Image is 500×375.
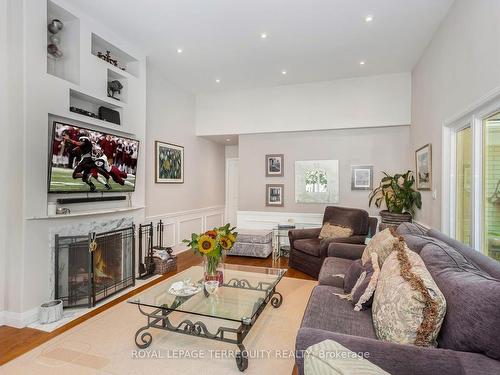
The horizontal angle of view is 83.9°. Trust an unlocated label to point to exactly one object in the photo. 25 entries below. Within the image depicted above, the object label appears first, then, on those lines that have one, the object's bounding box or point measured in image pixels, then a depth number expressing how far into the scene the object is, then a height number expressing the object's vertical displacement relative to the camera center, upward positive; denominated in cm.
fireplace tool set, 396 -103
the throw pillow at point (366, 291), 186 -70
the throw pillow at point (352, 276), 218 -70
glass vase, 251 -72
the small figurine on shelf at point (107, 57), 345 +164
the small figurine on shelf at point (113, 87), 362 +131
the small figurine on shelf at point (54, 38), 288 +158
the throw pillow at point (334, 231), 405 -63
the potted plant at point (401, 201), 401 -18
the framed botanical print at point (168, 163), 470 +44
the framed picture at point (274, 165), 554 +47
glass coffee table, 204 -94
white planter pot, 257 -118
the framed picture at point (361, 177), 502 +22
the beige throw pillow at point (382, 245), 218 -47
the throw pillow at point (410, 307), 125 -56
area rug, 198 -128
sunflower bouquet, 244 -50
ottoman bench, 492 -101
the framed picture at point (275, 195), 555 -13
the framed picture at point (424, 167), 361 +31
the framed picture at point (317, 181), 520 +15
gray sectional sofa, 106 -62
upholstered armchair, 379 -71
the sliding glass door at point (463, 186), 269 +4
